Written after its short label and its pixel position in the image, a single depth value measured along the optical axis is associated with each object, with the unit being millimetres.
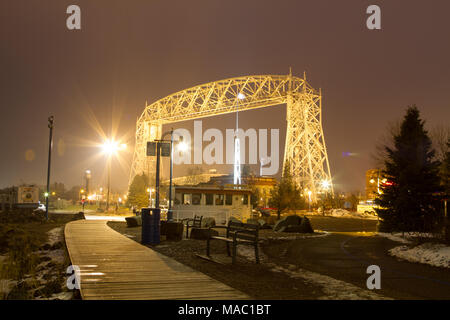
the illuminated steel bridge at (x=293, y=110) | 47250
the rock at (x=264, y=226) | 21753
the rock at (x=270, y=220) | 25606
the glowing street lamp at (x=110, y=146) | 36034
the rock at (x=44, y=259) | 11040
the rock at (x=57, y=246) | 13327
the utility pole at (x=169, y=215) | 20328
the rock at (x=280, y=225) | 19969
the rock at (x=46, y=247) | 13211
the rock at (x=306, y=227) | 19494
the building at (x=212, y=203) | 25828
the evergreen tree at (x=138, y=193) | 48597
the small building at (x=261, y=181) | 61625
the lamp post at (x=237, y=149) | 43544
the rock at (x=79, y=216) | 26000
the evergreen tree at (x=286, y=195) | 34406
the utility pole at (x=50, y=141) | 28547
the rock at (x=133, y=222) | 19156
